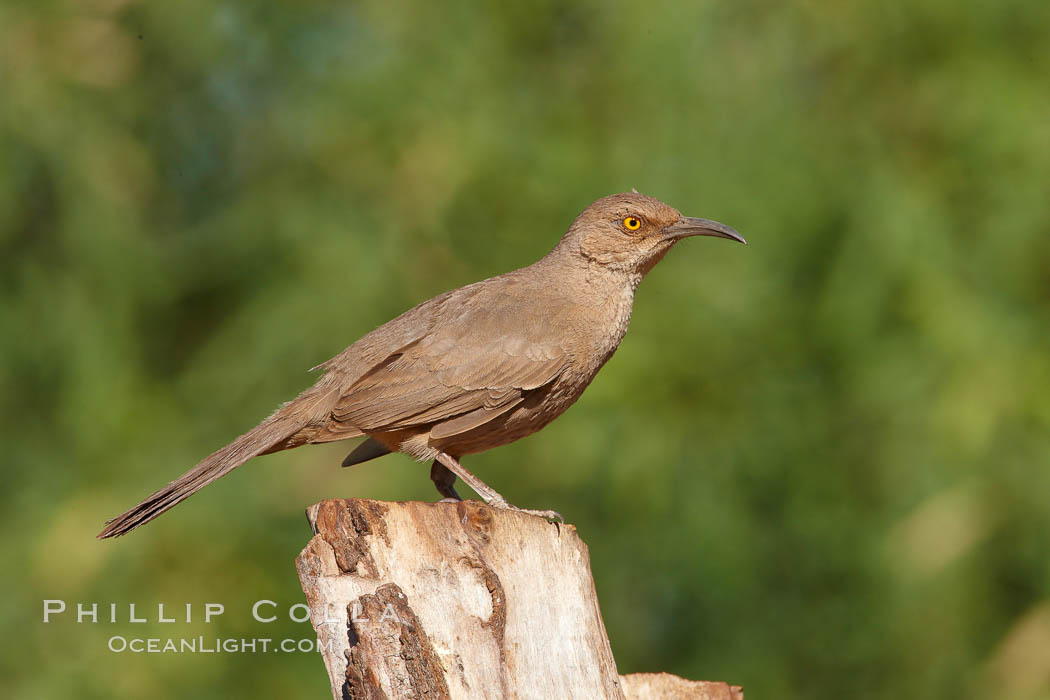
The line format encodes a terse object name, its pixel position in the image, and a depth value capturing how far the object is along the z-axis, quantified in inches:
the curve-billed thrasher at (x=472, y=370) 380.2
